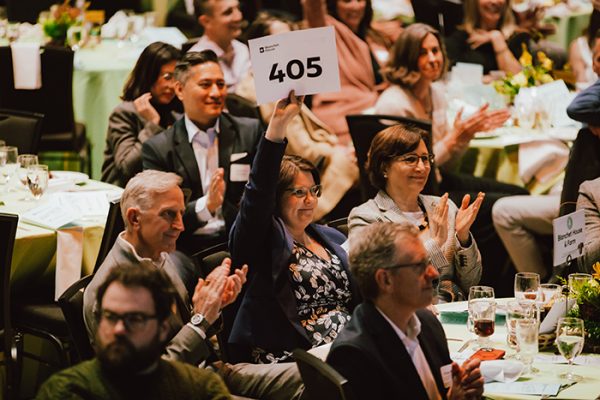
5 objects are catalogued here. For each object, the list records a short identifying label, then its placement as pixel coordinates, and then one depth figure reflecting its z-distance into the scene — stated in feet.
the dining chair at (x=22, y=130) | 37.32
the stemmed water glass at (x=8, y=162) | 33.48
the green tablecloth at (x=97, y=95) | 47.23
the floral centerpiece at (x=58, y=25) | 49.74
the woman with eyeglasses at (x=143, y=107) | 36.04
